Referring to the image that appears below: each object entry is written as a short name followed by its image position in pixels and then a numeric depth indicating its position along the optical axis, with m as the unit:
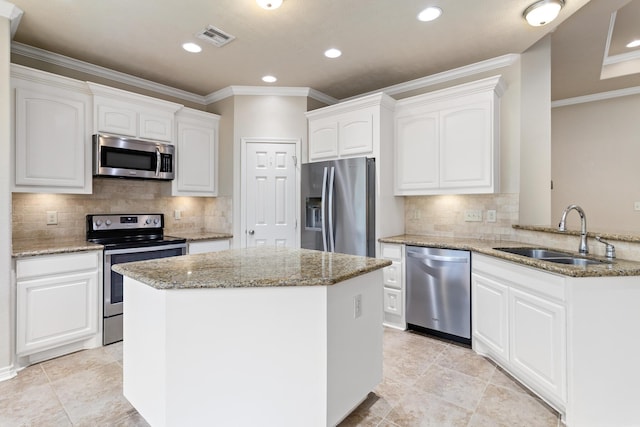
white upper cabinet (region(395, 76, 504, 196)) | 3.02
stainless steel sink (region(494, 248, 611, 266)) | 2.25
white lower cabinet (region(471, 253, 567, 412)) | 1.94
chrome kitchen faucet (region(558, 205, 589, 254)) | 2.32
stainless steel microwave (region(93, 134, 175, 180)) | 3.10
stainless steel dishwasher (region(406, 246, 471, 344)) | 2.87
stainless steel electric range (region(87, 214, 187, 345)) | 2.93
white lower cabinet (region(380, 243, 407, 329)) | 3.29
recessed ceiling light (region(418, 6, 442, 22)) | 2.42
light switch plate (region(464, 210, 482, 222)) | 3.37
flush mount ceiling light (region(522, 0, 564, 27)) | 2.29
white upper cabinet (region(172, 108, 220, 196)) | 3.81
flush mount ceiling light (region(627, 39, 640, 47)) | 3.46
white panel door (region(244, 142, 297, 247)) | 3.99
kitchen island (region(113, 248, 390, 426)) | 1.59
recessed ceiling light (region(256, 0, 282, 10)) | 2.28
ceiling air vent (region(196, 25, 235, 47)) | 2.70
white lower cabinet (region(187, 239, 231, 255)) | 3.60
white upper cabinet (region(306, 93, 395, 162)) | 3.42
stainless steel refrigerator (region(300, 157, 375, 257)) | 3.38
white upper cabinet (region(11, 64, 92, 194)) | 2.66
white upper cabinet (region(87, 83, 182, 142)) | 3.13
